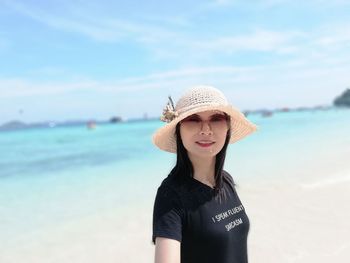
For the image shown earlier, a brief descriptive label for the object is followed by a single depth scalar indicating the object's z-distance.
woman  1.56
